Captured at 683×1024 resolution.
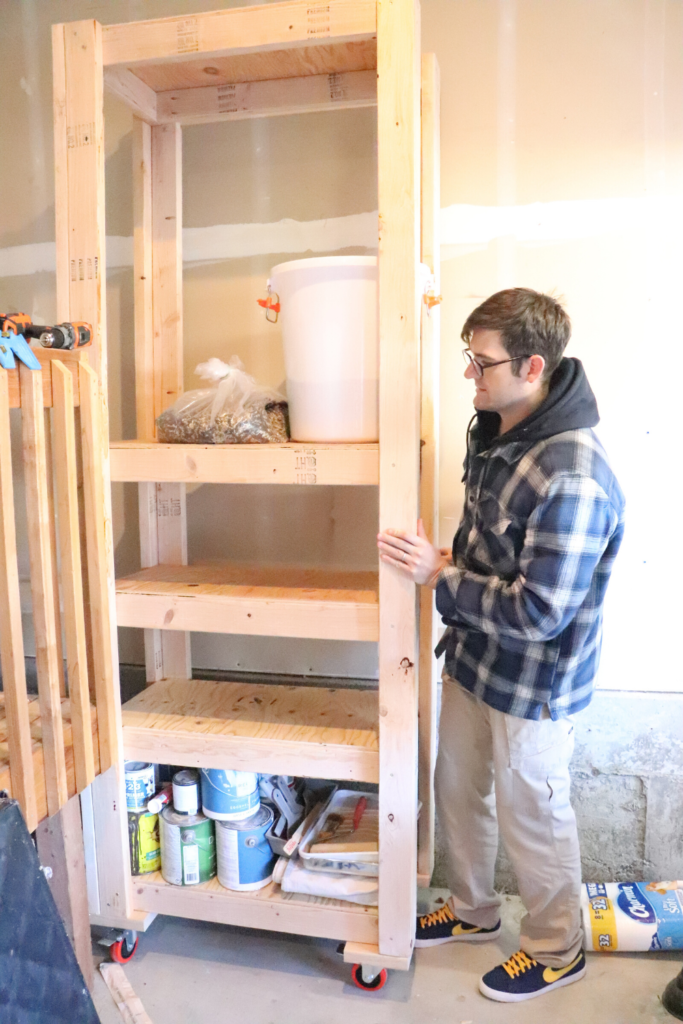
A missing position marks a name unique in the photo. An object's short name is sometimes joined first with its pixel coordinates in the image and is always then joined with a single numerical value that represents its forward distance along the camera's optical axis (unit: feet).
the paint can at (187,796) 5.66
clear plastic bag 5.19
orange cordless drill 4.29
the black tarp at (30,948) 3.75
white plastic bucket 4.90
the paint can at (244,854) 5.50
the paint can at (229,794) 5.54
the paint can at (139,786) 5.67
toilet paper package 5.76
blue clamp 4.18
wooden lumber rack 4.28
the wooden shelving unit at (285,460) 4.73
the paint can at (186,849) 5.57
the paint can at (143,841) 5.68
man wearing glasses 4.71
